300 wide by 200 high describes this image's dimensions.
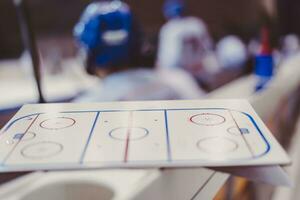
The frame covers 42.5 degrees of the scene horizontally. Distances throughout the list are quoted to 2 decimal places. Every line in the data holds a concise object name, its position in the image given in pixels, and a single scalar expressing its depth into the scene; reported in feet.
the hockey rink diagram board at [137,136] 0.89
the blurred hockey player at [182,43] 6.65
